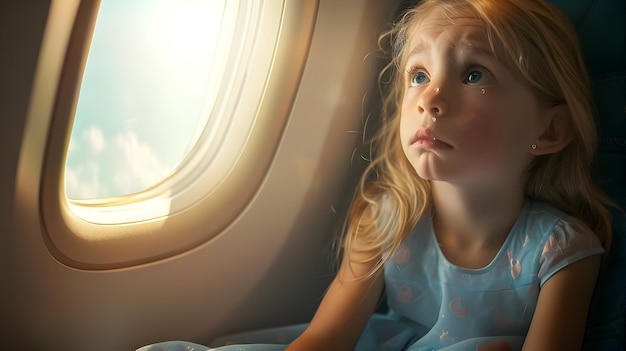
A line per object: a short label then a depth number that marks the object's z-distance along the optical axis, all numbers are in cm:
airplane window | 116
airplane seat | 114
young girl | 105
